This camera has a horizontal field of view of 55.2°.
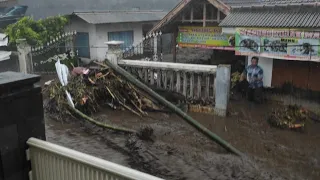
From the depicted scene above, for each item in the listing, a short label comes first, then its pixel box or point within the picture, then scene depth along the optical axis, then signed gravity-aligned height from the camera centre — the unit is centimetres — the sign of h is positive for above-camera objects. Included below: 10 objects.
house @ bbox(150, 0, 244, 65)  1197 +65
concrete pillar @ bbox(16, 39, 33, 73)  1412 -55
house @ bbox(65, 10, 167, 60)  1700 +85
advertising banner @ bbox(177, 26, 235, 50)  1162 +13
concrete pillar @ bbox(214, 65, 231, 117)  831 -131
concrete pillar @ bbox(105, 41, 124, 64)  1016 -29
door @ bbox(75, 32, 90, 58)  1763 -7
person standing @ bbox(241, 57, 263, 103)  1023 -134
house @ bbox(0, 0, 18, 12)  2172 +288
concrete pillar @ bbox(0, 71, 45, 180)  300 -77
